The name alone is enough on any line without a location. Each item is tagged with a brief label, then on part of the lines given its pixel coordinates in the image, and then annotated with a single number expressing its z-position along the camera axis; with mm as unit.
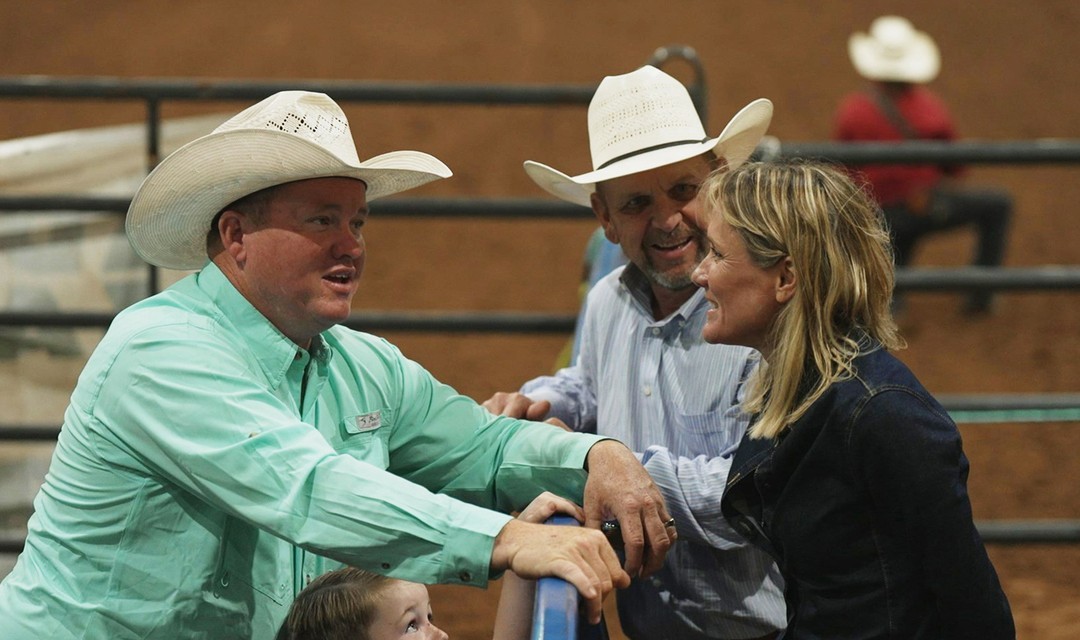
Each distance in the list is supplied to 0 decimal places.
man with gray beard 6035
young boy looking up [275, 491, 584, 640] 5160
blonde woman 4562
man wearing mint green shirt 4785
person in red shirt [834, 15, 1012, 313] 19281
